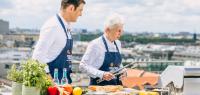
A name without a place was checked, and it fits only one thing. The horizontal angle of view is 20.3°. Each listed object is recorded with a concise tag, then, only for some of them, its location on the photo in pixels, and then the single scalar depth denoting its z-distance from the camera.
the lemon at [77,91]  2.59
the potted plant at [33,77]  2.51
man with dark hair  3.25
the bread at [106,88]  2.70
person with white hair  3.72
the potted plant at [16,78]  2.63
